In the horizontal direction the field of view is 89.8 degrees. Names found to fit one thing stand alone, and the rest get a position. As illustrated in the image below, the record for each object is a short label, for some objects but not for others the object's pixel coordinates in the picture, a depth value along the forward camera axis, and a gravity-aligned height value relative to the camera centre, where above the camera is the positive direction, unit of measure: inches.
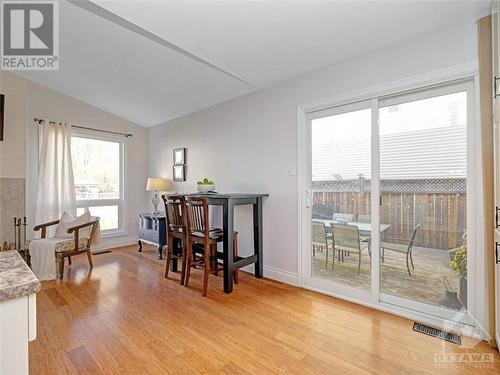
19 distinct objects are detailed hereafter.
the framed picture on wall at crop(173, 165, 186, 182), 174.5 +12.0
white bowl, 143.9 +0.9
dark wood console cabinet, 157.9 -26.5
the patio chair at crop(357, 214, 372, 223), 95.2 -11.5
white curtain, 152.1 +9.6
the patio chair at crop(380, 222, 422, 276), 86.7 -21.0
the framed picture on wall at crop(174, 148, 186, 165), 173.8 +23.9
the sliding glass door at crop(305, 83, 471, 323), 79.0 -4.4
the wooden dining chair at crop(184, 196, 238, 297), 104.0 -20.4
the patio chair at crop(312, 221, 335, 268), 107.8 -21.5
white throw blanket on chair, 119.6 -32.7
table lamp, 179.3 +3.5
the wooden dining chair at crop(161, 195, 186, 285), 114.5 -16.2
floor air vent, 71.6 -43.1
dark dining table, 105.8 -18.8
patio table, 92.3 -14.9
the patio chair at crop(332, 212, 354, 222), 100.8 -11.4
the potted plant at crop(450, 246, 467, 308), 76.7 -25.2
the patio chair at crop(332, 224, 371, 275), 99.2 -20.9
